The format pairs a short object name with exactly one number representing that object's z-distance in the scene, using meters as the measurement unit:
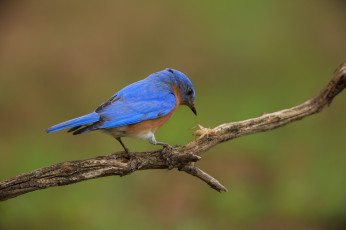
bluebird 9.30
